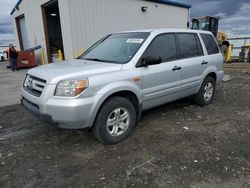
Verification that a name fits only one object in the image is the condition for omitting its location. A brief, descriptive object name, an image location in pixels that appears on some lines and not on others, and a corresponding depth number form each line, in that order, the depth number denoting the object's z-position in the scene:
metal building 10.55
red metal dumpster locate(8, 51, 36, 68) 13.32
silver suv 2.80
